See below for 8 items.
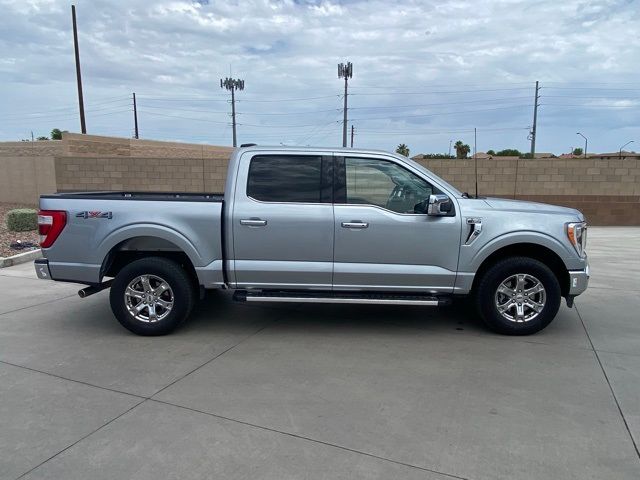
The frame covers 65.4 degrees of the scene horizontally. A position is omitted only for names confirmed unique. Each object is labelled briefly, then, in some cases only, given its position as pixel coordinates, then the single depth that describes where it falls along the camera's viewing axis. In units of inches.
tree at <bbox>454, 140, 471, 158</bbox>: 2792.8
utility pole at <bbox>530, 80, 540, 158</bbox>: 1972.1
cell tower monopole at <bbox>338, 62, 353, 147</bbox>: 1817.2
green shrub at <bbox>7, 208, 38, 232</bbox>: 483.2
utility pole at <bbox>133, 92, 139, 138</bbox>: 2333.9
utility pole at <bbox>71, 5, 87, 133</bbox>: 1092.7
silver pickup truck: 204.7
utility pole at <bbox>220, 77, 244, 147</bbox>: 2186.3
